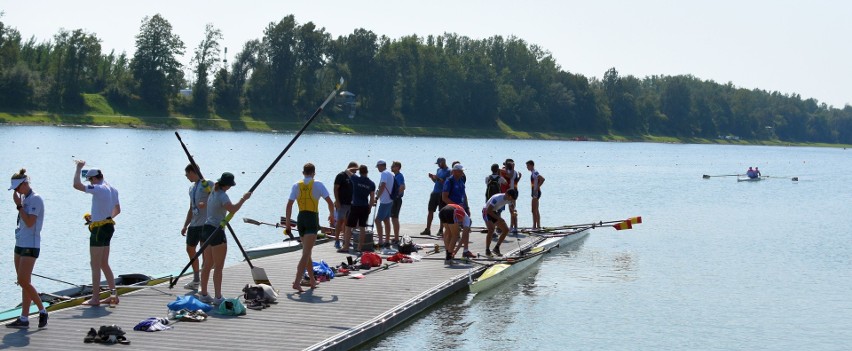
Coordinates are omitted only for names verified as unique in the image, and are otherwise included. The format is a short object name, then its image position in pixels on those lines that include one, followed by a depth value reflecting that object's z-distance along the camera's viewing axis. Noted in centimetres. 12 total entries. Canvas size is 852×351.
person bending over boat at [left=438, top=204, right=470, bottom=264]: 2044
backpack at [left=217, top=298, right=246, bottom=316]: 1474
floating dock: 1307
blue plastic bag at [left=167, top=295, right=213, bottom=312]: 1448
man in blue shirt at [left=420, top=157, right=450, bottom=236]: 2444
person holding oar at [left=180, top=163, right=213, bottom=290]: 1546
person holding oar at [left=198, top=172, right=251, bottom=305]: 1459
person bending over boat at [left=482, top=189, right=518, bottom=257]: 2114
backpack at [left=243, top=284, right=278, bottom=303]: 1566
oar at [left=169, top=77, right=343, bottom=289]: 1470
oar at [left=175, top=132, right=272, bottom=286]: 1656
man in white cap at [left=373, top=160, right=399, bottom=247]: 2202
